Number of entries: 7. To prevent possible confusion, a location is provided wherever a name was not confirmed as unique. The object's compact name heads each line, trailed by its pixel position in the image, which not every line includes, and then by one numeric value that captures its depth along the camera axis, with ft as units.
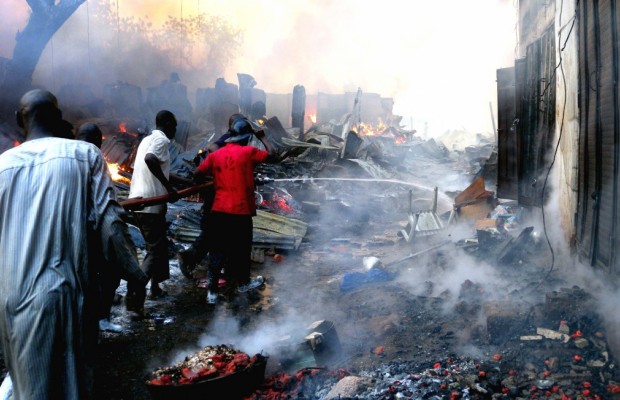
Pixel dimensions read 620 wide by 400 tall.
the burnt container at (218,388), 10.08
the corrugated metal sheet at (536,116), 21.95
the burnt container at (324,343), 12.83
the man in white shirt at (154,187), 16.69
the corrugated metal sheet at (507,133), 25.05
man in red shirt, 17.52
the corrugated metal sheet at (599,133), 13.33
